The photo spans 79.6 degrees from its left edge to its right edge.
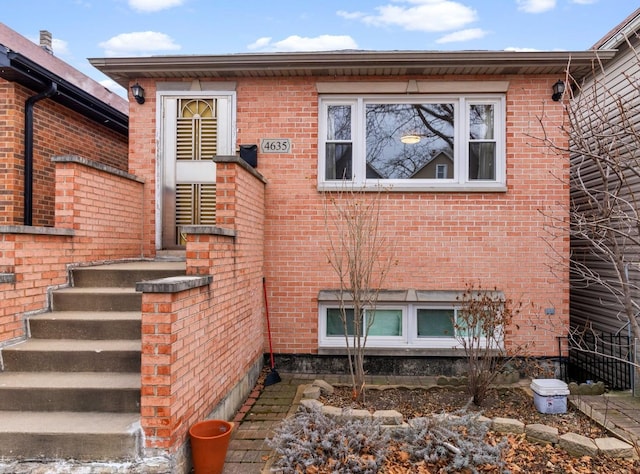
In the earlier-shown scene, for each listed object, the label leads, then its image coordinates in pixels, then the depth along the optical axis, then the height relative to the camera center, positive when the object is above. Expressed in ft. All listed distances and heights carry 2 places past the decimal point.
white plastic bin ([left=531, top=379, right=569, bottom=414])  13.53 -5.48
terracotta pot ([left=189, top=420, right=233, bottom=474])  9.71 -5.38
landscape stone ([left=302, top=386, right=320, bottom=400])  14.03 -5.60
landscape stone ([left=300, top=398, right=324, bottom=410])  12.30 -5.41
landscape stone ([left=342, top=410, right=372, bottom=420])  11.94 -5.49
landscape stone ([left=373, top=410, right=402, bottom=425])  12.05 -5.55
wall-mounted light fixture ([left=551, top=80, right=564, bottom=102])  17.89 +7.17
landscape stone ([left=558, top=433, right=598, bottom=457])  10.97 -5.86
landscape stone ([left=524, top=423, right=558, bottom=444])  11.60 -5.84
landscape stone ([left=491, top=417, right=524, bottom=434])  12.01 -5.77
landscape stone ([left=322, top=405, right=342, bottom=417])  12.31 -5.53
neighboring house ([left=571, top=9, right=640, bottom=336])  18.26 -0.85
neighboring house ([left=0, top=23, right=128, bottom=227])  17.54 +5.97
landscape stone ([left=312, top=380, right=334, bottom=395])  14.90 -5.71
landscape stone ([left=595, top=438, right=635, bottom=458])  10.81 -5.83
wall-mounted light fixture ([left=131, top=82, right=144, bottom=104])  18.63 +7.30
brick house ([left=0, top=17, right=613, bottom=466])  17.94 +3.14
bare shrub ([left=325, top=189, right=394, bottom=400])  17.88 +0.05
